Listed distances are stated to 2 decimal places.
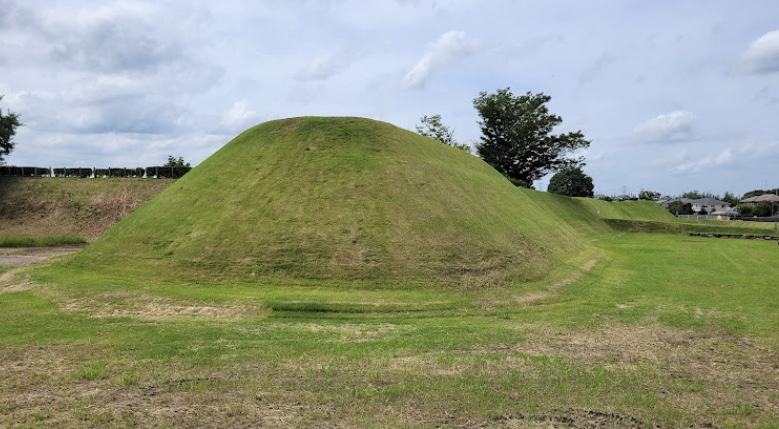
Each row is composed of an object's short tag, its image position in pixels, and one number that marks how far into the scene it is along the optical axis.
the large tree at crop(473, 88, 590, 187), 77.12
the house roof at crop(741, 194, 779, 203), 108.54
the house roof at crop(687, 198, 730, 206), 137.50
